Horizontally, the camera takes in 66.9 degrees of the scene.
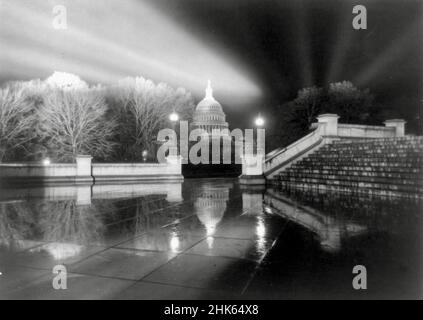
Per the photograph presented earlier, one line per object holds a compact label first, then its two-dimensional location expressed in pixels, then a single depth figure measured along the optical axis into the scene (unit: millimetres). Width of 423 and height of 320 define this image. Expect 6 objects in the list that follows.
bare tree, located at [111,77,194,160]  38500
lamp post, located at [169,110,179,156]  25200
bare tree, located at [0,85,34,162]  31562
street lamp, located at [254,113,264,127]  19631
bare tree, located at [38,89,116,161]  33719
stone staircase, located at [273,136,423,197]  12703
